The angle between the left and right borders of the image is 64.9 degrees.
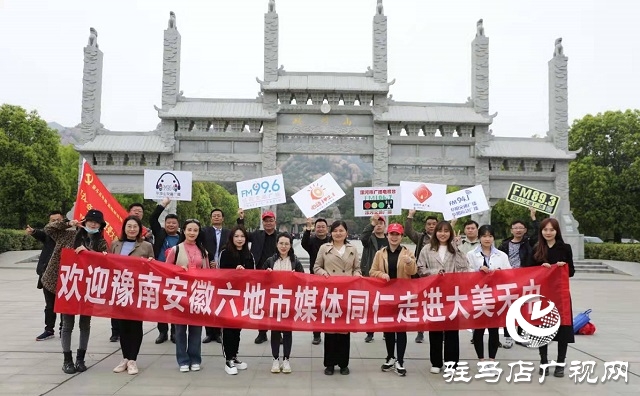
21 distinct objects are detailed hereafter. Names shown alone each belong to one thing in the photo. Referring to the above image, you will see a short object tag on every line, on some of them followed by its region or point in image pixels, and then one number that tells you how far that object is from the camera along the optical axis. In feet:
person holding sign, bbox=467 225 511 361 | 19.36
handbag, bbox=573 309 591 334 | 25.98
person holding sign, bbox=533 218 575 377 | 18.19
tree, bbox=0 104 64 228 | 83.51
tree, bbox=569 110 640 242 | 83.76
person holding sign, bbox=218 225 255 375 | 18.20
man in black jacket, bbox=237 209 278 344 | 21.95
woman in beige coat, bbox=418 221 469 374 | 18.34
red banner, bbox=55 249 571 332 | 18.21
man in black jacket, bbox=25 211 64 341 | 21.25
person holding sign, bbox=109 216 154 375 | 18.02
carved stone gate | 69.15
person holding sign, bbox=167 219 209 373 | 18.16
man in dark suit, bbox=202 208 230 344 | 22.88
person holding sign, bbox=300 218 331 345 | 22.20
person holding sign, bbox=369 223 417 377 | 18.06
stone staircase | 66.26
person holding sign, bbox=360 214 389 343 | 22.12
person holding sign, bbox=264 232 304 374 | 18.20
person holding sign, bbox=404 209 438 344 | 22.39
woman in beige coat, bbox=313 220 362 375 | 18.20
